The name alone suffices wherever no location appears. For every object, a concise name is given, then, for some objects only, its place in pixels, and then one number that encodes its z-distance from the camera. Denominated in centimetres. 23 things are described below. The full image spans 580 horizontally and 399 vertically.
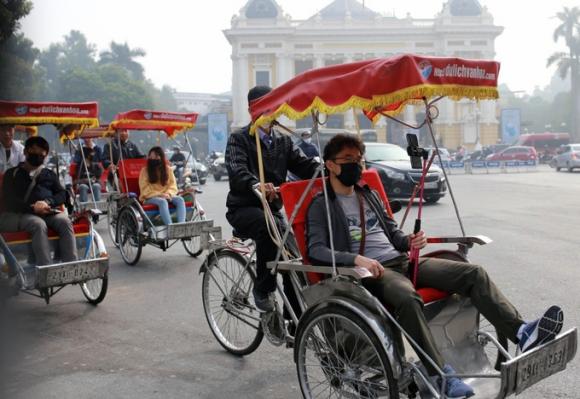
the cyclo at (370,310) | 299
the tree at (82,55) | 5662
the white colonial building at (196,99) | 12250
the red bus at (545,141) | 4716
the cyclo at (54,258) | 545
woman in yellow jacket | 845
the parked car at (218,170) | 3036
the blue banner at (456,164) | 3341
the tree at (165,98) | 9806
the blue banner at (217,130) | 4972
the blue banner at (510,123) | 5538
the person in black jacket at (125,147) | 1016
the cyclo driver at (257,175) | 410
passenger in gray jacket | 303
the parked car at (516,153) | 3959
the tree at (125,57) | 8150
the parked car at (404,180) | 1477
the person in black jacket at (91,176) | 1255
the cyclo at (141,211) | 803
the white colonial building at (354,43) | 7062
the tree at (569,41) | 5738
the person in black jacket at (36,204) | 569
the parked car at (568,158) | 2875
